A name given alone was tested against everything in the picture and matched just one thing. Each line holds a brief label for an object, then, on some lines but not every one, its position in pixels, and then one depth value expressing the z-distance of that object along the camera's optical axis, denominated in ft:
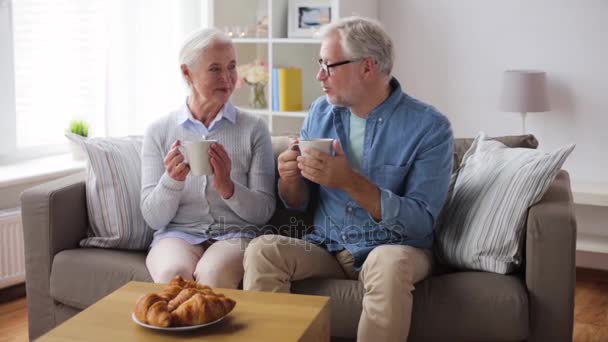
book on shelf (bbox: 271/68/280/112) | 14.49
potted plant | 13.20
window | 13.61
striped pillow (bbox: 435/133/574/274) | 8.41
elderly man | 8.11
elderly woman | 8.84
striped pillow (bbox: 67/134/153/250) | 9.47
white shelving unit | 14.49
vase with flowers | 14.70
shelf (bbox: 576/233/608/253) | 12.77
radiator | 11.78
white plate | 6.20
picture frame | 14.24
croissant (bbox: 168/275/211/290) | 6.68
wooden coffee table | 6.22
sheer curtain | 13.80
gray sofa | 8.03
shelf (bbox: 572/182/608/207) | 12.25
